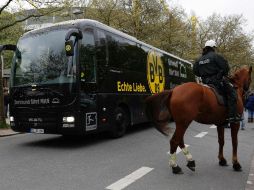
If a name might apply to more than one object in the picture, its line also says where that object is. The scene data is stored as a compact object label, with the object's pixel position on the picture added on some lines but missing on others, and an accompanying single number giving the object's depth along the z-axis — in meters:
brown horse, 6.99
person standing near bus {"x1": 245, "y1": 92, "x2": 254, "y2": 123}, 18.51
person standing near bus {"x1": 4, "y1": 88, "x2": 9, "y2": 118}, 19.75
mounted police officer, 7.38
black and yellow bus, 9.59
